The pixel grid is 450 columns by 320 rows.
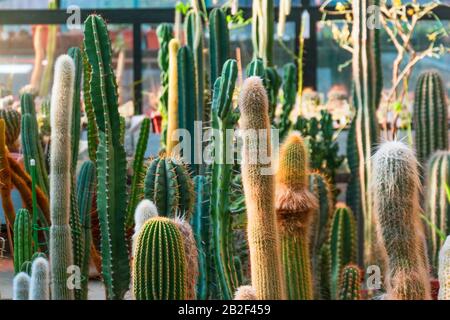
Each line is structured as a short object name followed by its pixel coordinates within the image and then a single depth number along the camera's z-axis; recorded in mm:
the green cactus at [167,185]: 4240
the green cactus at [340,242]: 4685
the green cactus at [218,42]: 4986
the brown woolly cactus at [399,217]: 3568
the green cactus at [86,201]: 4745
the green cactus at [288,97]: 5931
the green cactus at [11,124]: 5997
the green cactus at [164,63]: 5783
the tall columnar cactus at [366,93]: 4607
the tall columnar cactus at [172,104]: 5106
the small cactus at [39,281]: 4045
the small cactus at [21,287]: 4210
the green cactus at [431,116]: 5702
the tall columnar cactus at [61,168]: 4208
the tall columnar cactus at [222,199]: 4588
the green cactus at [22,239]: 4469
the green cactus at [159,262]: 3668
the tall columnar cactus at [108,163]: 4299
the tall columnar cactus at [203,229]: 4745
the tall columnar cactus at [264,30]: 5332
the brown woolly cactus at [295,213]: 4120
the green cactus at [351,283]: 4396
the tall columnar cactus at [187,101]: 4952
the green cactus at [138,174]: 4829
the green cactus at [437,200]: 5068
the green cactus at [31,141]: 4892
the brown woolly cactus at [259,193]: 3769
